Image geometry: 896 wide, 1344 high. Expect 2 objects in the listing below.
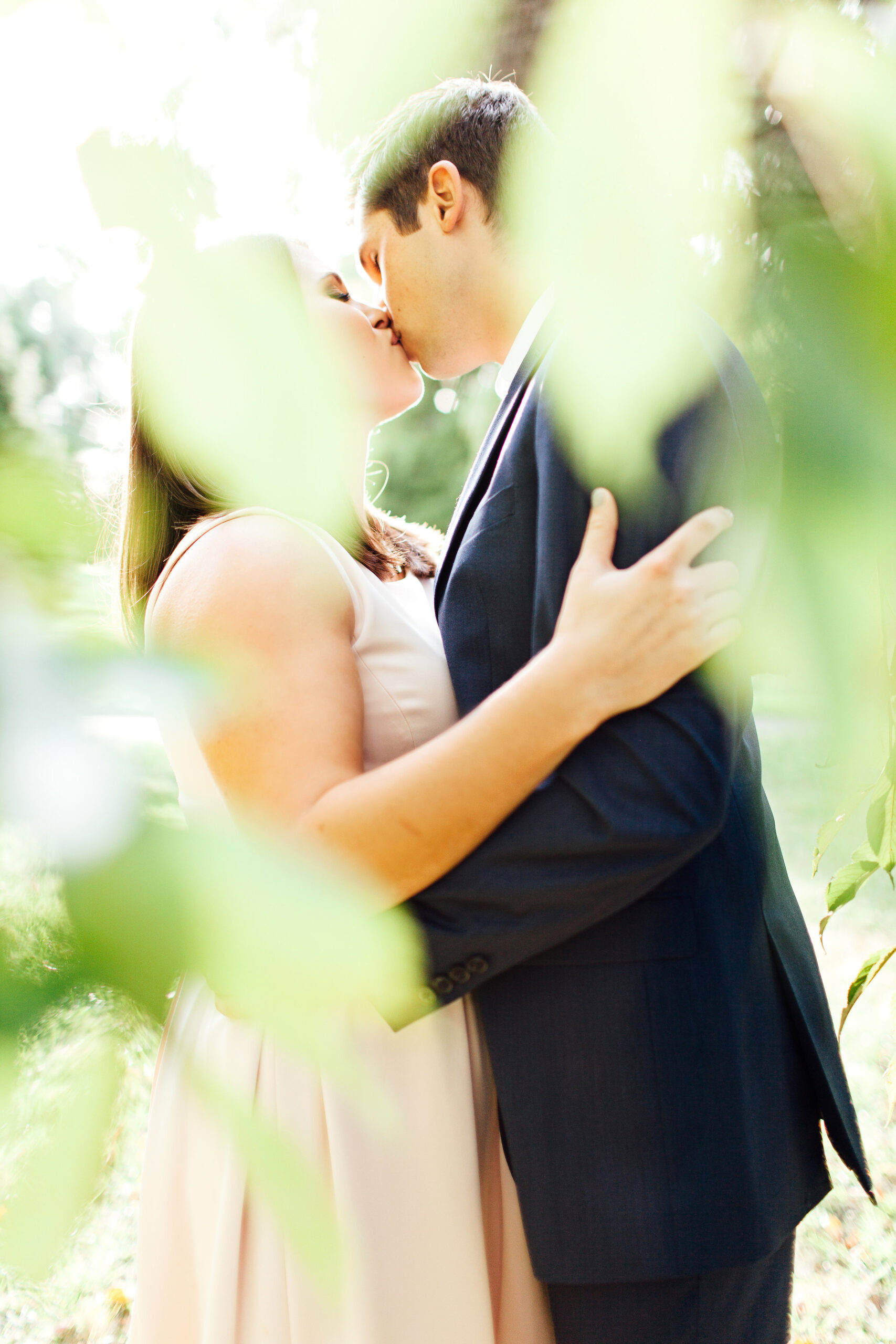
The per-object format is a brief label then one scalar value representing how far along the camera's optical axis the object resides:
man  1.14
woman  1.06
